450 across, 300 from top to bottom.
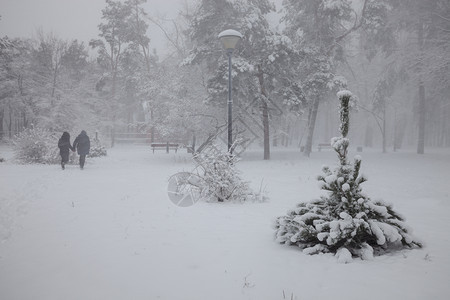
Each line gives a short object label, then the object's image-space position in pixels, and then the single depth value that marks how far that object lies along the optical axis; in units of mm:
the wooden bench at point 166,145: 24247
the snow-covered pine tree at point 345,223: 4090
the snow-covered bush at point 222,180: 7672
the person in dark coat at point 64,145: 13906
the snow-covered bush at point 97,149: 20531
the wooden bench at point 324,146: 31981
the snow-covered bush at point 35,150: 15891
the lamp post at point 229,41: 9461
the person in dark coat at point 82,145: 13750
